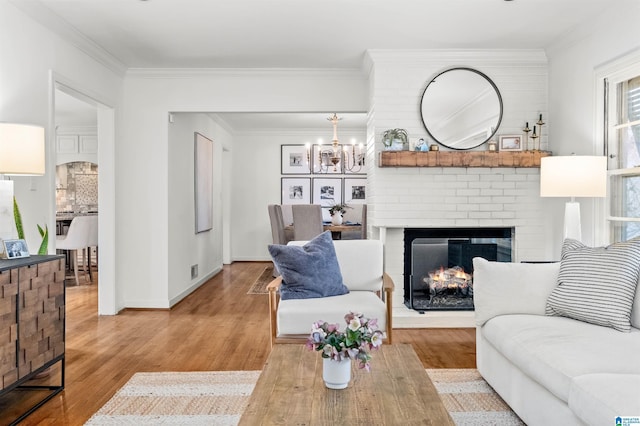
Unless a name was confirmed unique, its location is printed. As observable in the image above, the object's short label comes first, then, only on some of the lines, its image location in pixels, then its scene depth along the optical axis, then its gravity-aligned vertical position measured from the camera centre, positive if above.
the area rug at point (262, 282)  6.40 -1.05
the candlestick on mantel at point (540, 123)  4.57 +0.72
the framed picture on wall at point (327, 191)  9.33 +0.25
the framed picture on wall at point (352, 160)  9.26 +0.81
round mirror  4.70 +0.88
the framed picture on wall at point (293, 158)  9.33 +0.85
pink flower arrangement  1.93 -0.51
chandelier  9.24 +0.81
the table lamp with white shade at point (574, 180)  3.51 +0.17
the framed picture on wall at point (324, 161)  9.25 +0.79
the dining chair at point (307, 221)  7.06 -0.22
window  3.47 +0.37
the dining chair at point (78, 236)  6.81 -0.41
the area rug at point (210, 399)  2.62 -1.08
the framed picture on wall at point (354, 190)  9.30 +0.27
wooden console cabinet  2.55 -0.61
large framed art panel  6.57 +0.32
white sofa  1.88 -0.65
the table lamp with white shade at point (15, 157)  2.83 +0.27
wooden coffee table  1.73 -0.71
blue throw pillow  3.41 -0.45
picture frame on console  2.81 -0.24
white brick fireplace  4.68 +0.25
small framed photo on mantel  4.66 +0.57
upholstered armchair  3.14 -0.63
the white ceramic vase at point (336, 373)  1.96 -0.64
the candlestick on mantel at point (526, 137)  4.65 +0.61
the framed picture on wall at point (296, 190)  9.33 +0.27
